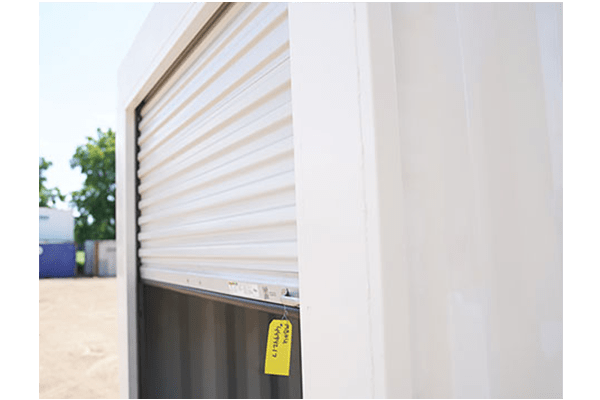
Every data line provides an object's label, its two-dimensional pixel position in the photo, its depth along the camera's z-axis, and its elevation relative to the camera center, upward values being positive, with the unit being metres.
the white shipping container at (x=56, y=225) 22.17 +0.75
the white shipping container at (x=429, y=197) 0.80 +0.05
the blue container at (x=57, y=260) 20.89 -0.85
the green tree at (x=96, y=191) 26.77 +2.74
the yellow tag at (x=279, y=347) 1.33 -0.33
